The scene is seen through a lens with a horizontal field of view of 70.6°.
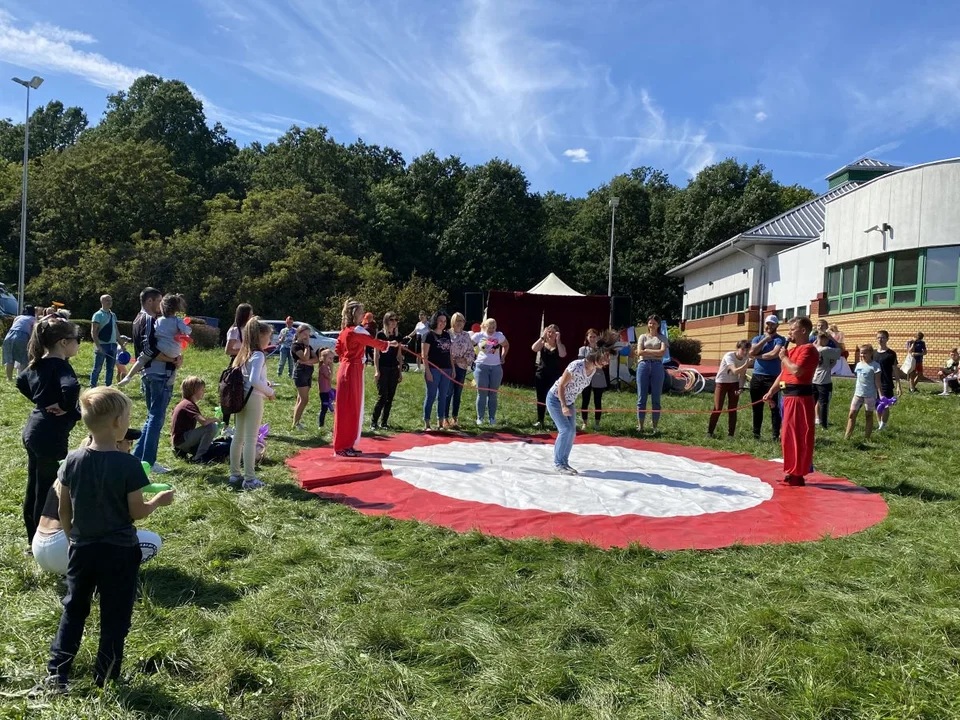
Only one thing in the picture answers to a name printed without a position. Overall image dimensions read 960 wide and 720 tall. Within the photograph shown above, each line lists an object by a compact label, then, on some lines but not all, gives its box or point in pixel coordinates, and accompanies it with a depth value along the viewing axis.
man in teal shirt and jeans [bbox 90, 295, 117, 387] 10.73
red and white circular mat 5.29
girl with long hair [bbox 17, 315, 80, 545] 3.68
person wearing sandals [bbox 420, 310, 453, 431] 9.75
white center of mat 6.04
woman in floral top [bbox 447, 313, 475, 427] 10.24
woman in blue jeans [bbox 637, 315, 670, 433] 10.26
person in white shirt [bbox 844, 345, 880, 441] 9.65
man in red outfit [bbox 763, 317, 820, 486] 6.83
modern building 17.72
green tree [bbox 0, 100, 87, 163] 57.06
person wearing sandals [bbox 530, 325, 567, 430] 10.04
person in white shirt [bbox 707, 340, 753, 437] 9.84
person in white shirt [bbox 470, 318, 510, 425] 10.31
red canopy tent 16.94
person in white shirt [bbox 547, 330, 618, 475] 6.87
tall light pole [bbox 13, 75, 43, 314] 27.94
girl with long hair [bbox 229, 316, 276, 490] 5.82
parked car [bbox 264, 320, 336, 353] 22.48
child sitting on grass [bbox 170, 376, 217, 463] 6.81
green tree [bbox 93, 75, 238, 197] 49.75
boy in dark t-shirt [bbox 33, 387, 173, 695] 2.64
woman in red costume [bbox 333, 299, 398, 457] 7.56
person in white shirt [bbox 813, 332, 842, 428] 10.12
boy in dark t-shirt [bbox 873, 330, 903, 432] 10.94
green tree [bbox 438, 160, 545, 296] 41.50
